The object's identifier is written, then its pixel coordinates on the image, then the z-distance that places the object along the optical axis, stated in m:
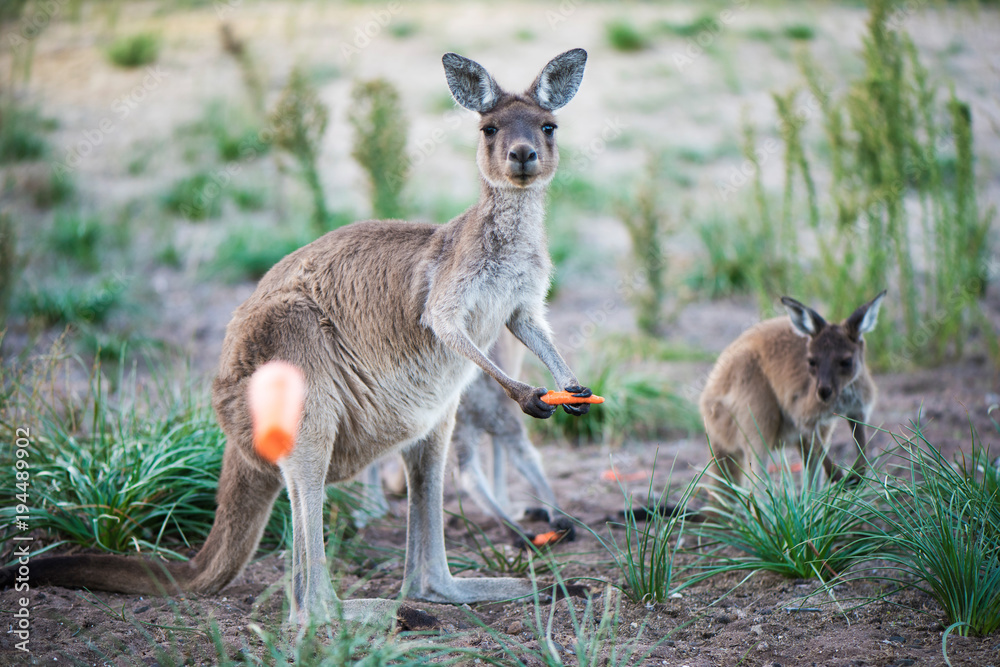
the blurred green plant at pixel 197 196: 9.53
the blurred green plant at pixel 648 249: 7.77
